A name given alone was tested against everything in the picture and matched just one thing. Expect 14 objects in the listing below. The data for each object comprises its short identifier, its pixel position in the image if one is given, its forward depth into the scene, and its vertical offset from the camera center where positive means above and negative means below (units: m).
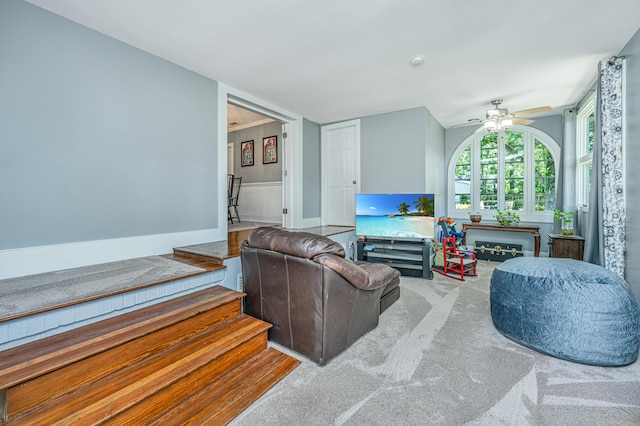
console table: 4.50 -0.28
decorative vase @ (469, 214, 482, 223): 5.02 -0.10
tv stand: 3.72 -0.60
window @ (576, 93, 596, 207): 3.94 +0.93
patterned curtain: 2.66 +0.46
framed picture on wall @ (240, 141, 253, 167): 6.06 +1.31
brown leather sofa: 1.77 -0.56
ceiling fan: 3.80 +1.37
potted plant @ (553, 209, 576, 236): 3.84 -0.10
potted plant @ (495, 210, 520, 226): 4.88 -0.10
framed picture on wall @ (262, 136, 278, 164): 5.58 +1.29
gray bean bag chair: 1.75 -0.68
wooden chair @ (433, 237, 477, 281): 3.77 -0.70
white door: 4.98 +0.76
